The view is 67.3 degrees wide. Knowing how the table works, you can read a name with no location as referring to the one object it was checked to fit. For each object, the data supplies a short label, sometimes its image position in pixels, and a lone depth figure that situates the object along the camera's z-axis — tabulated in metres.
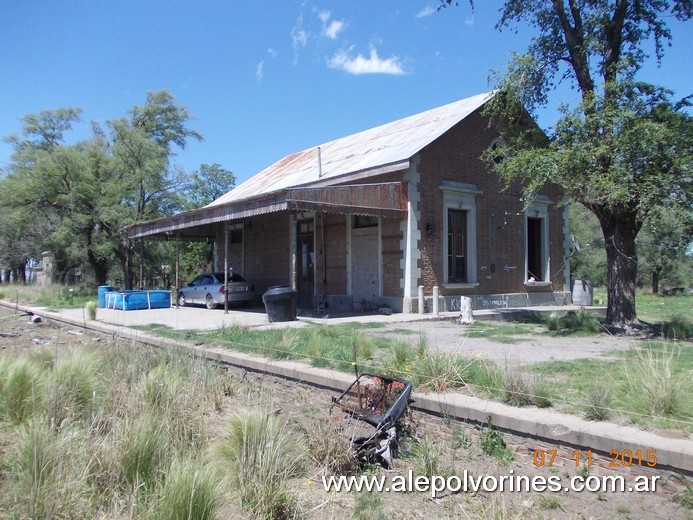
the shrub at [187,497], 3.41
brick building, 16.02
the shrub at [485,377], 5.48
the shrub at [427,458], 4.68
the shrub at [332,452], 4.78
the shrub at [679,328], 10.81
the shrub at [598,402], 4.58
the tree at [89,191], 30.80
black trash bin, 13.64
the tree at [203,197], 41.53
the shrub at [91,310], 15.09
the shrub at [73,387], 5.20
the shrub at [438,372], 5.80
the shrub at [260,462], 4.00
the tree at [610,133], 10.01
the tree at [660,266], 35.84
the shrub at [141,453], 4.08
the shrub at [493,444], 4.68
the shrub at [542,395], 5.01
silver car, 20.44
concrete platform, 3.88
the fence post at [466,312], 13.98
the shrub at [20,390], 5.51
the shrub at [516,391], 5.07
